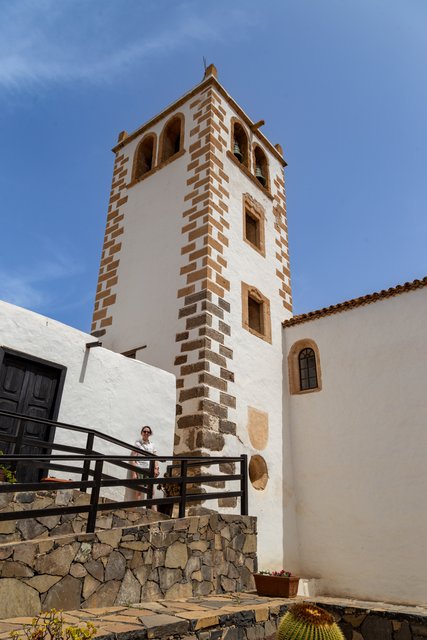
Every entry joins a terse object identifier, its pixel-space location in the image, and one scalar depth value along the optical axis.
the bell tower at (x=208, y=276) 8.90
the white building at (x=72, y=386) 6.84
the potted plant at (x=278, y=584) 5.86
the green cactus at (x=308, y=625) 3.88
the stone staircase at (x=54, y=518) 4.71
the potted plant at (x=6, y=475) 5.58
